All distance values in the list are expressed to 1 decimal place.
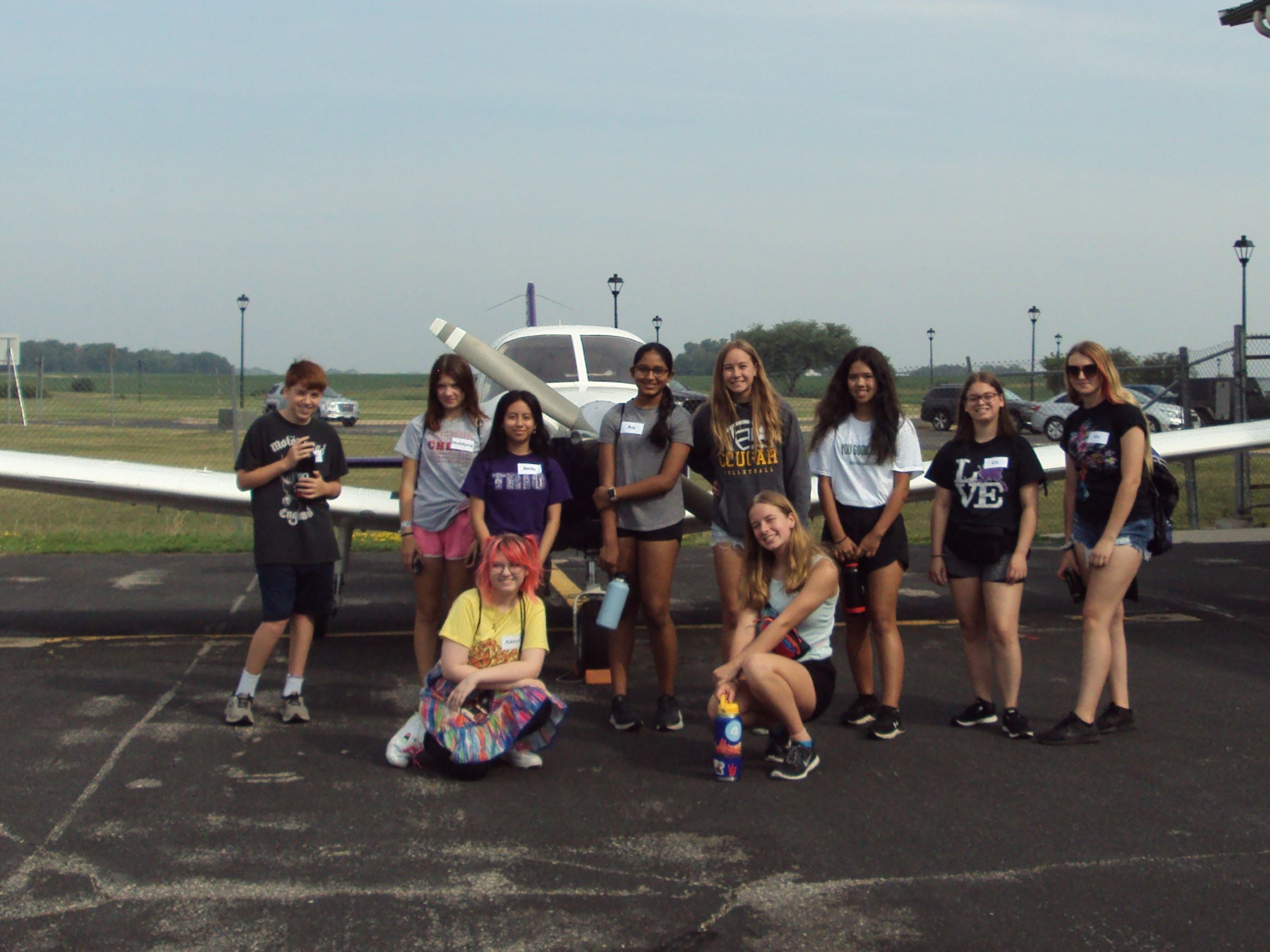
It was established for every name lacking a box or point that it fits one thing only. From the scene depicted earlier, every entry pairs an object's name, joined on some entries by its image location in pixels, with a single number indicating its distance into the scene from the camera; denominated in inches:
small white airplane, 249.6
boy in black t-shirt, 196.5
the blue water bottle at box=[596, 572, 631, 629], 190.2
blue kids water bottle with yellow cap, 168.7
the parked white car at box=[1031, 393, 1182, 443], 877.8
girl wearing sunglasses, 183.9
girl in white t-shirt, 194.7
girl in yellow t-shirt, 171.9
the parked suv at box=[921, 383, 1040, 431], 877.8
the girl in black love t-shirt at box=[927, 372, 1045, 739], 191.3
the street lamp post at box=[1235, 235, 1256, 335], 1037.8
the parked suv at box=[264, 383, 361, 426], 756.0
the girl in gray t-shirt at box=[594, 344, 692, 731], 193.3
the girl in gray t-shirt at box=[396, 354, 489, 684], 205.3
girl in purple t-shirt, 195.2
